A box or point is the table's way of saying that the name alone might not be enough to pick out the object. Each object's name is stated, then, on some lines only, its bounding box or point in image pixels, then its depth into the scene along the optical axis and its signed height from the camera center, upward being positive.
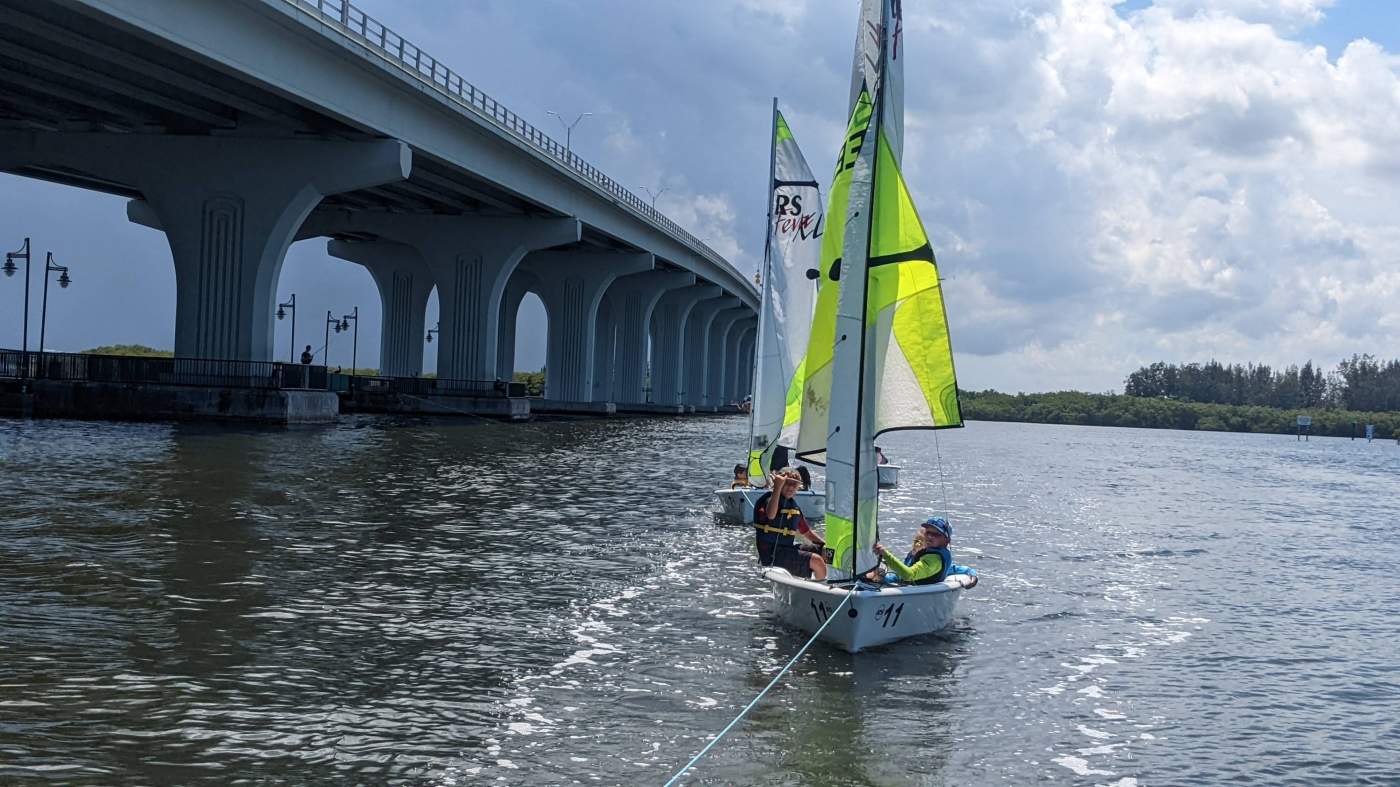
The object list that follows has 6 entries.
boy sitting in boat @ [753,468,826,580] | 16.92 -1.76
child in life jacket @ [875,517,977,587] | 14.92 -1.84
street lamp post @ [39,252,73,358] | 60.37 +5.40
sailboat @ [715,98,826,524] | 25.92 +1.61
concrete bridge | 37.41 +10.04
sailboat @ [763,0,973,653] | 14.13 +0.53
